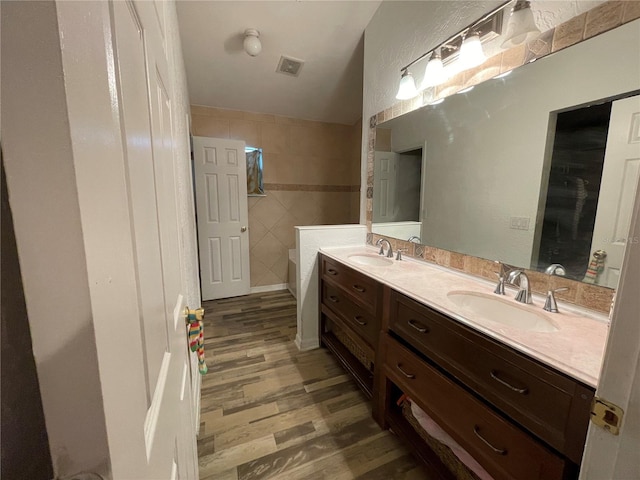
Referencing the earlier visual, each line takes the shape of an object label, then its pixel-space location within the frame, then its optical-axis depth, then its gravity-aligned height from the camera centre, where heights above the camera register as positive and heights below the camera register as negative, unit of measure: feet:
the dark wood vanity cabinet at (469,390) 2.23 -2.11
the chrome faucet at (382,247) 6.08 -1.08
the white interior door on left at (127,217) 0.69 -0.06
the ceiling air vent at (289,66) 7.75 +4.19
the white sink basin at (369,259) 6.09 -1.36
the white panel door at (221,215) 9.55 -0.52
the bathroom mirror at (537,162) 2.93 +0.63
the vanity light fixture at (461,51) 3.96 +2.59
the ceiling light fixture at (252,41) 6.66 +4.12
